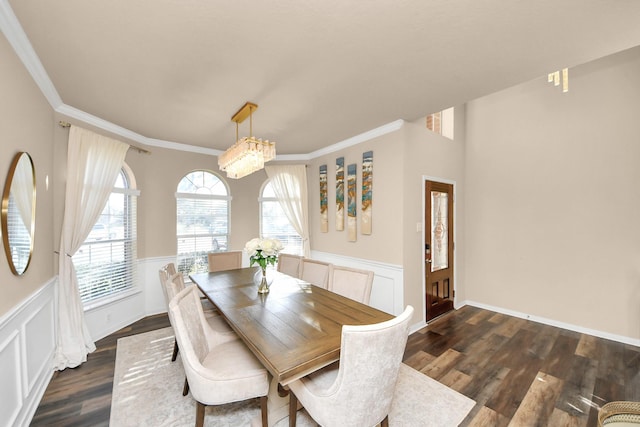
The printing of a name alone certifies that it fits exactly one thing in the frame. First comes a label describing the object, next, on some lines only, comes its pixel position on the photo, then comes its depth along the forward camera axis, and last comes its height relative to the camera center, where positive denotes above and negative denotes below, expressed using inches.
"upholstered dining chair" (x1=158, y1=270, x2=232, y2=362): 83.8 -26.8
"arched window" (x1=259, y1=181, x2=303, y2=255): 190.4 -5.4
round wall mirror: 62.4 +1.6
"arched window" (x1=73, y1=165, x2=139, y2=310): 119.0 -17.6
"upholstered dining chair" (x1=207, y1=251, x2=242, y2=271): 145.9 -26.4
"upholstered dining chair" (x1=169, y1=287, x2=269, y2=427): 57.5 -39.0
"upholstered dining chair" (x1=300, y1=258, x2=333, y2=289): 114.1 -26.5
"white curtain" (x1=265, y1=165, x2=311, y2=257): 183.5 +17.8
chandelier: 91.7 +24.7
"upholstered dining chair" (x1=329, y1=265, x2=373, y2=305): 91.0 -25.6
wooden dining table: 51.8 -28.7
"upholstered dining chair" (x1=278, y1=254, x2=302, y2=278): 136.3 -26.7
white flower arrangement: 92.1 -12.3
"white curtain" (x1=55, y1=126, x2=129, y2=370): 100.2 +2.6
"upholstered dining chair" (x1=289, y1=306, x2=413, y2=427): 46.2 -32.1
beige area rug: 70.9 -58.3
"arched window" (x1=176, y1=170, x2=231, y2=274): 161.9 -1.0
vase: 92.4 -26.4
